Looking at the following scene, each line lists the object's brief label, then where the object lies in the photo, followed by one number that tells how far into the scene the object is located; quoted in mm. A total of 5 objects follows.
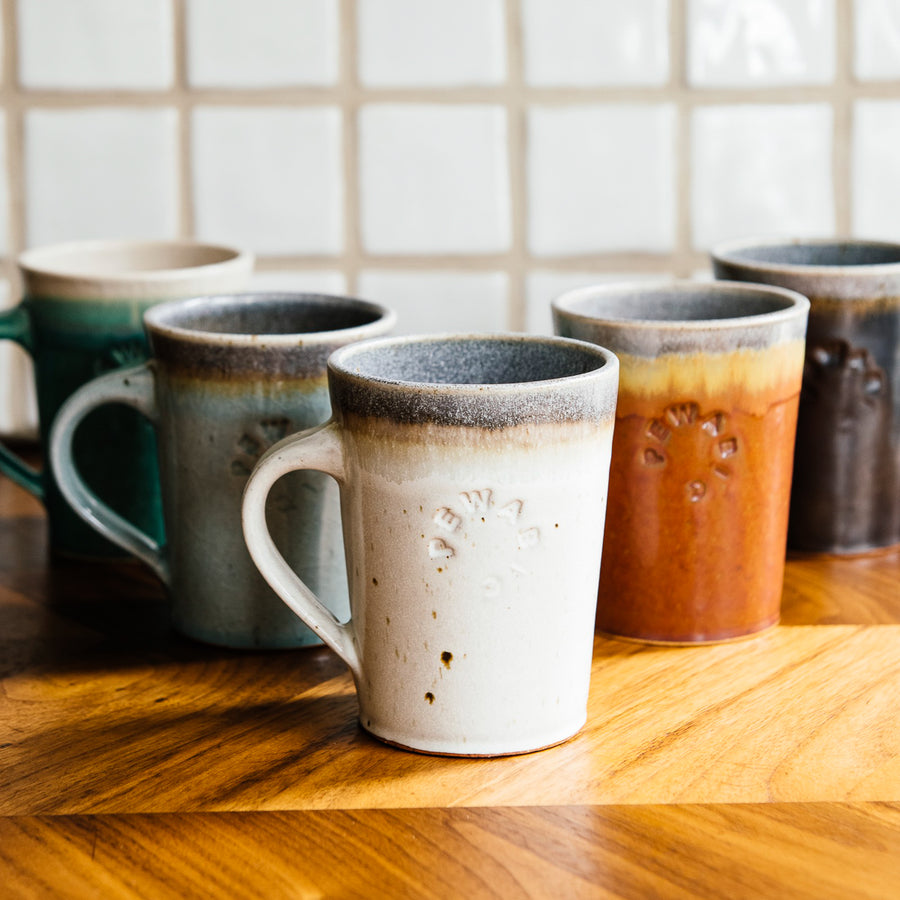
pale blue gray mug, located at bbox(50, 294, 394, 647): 1093
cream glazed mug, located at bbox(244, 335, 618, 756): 1009
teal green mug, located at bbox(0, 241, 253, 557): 1178
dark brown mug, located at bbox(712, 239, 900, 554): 1170
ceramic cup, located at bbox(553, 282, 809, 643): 1085
